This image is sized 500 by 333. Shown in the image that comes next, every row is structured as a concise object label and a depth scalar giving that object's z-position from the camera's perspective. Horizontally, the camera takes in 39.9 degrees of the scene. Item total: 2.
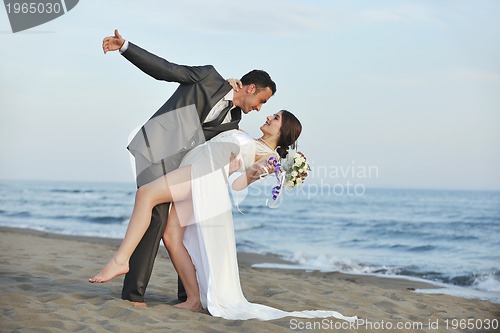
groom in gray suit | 4.67
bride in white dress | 4.62
